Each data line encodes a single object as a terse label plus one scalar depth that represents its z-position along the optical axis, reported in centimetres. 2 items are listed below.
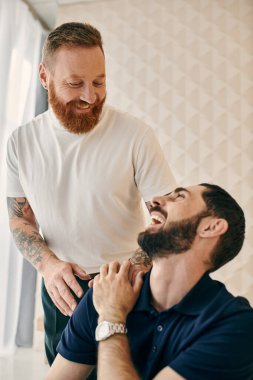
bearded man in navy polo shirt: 118
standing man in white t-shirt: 168
